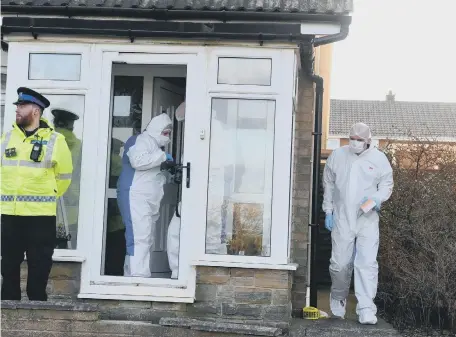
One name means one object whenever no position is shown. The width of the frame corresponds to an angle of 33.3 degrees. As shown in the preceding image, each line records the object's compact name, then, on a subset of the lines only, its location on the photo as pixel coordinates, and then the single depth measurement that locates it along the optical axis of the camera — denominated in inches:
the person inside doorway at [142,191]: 306.5
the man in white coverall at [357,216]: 293.1
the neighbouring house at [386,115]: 1619.1
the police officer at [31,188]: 256.7
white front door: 280.8
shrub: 307.7
